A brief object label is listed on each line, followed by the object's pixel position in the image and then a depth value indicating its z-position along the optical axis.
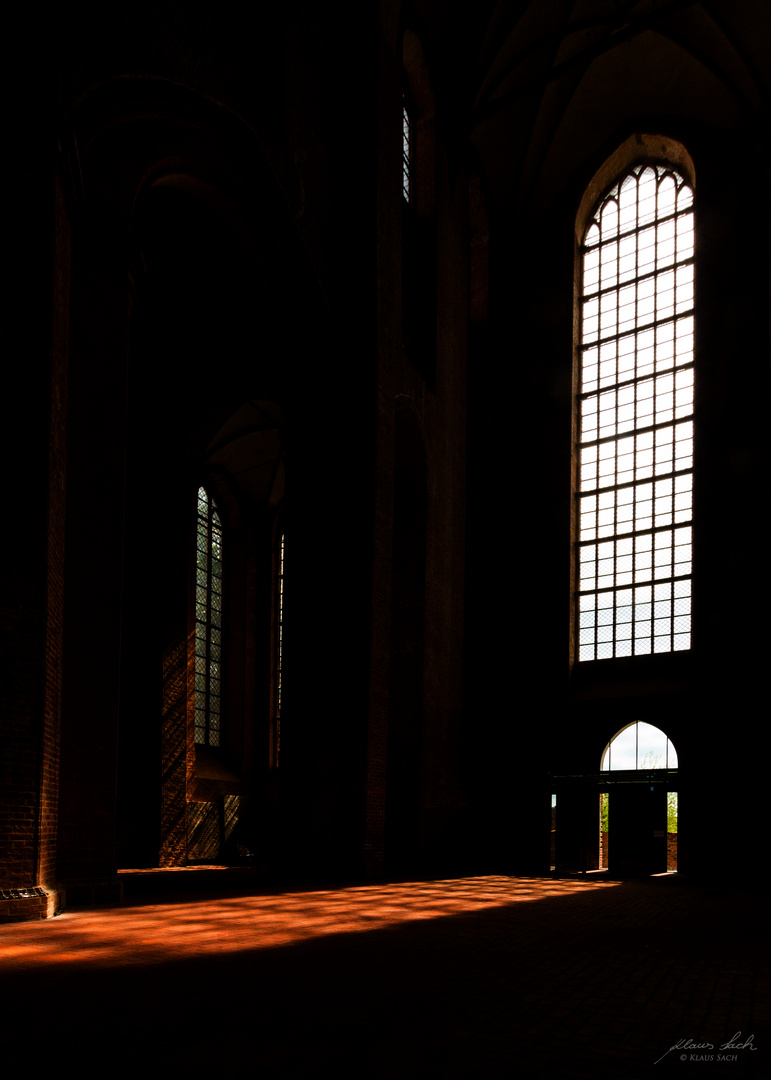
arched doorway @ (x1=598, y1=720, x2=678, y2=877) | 19.34
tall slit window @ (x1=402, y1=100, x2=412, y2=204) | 18.94
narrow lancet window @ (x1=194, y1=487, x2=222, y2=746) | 23.64
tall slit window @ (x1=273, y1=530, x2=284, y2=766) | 25.38
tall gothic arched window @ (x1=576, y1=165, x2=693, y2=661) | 20.31
